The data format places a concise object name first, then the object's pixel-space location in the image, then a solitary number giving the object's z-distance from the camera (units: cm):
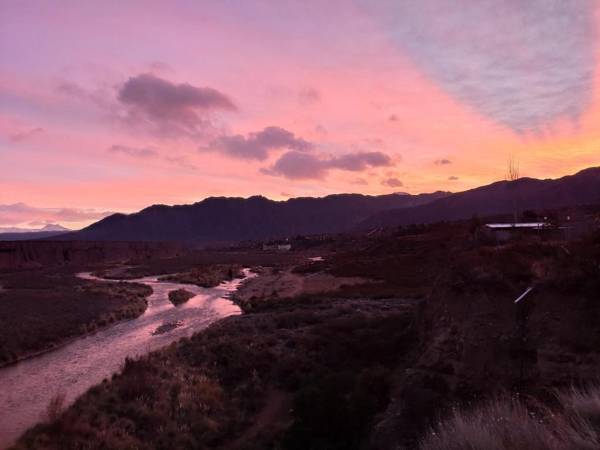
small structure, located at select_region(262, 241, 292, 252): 15012
